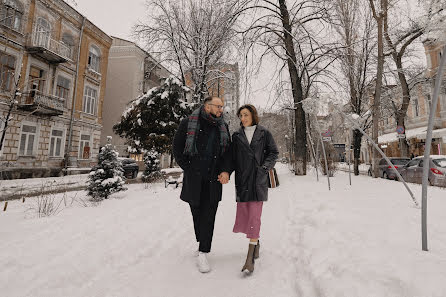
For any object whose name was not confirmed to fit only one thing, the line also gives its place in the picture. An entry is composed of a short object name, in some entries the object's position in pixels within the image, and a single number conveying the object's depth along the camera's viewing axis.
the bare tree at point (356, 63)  12.01
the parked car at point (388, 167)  12.99
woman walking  2.58
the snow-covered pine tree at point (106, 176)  7.31
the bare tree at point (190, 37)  14.52
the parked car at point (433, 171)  9.09
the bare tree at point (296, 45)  10.48
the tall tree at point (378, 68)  10.61
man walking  2.58
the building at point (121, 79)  26.62
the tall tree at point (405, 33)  11.43
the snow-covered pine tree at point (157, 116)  13.53
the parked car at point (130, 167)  15.96
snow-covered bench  9.75
